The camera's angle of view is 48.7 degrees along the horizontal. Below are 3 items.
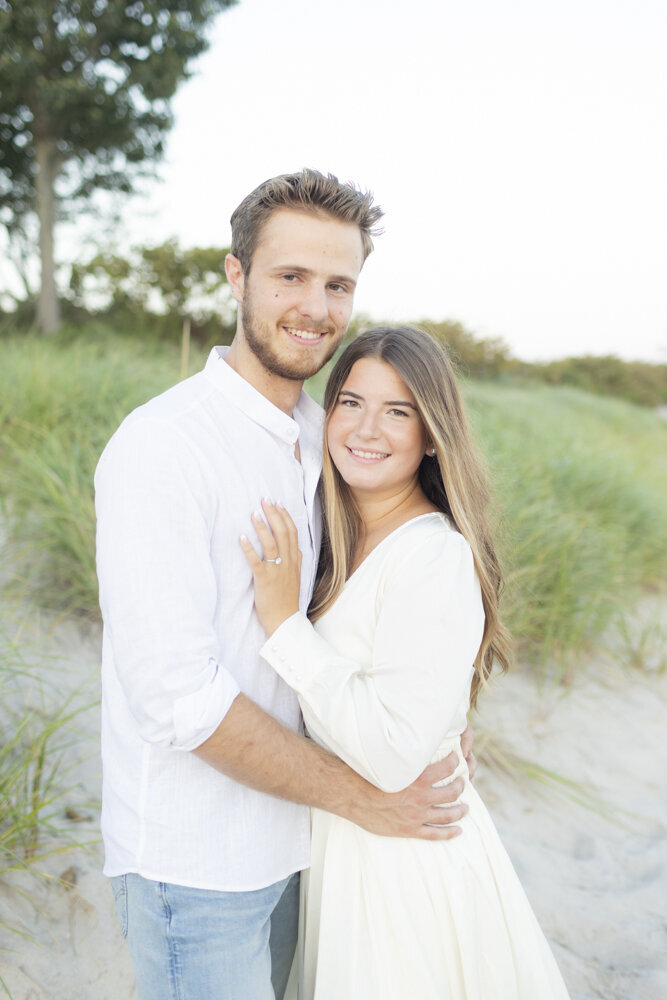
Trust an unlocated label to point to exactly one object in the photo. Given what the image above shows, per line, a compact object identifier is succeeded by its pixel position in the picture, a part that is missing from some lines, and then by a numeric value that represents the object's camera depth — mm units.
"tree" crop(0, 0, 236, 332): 9766
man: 1465
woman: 1606
